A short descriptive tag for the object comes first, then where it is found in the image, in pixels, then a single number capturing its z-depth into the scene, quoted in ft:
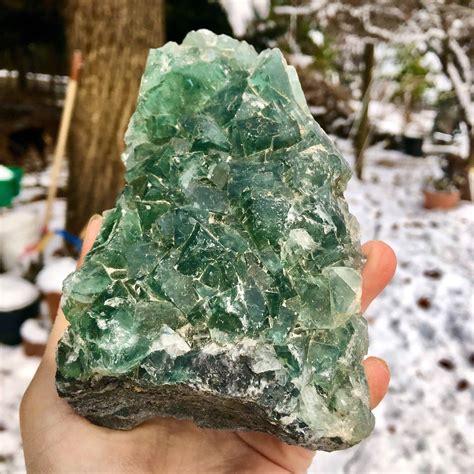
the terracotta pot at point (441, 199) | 15.96
